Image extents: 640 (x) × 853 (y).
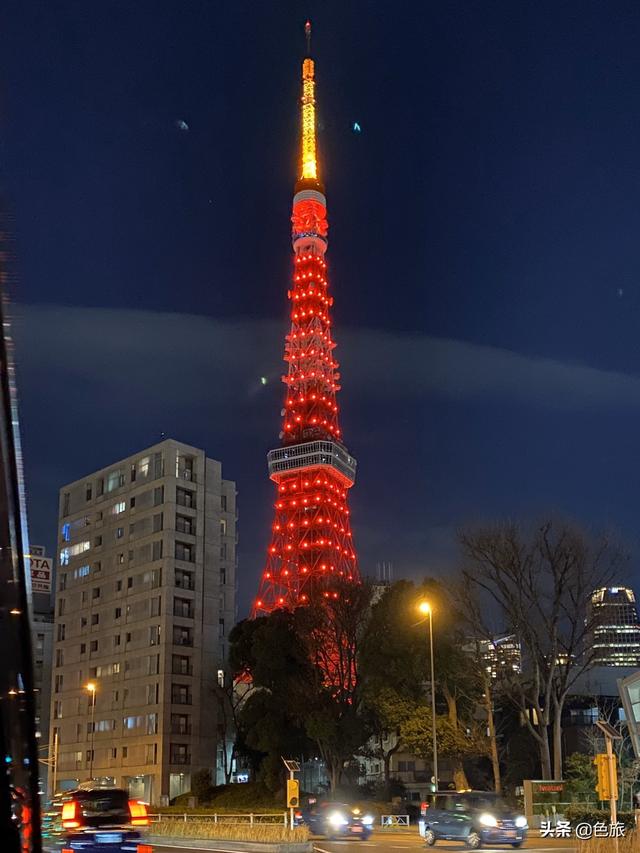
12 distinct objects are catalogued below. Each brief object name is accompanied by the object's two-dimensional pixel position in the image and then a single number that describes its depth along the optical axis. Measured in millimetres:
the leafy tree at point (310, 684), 57319
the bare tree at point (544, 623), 45406
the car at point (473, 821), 27891
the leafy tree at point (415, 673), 52094
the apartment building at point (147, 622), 72500
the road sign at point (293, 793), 29908
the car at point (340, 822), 35162
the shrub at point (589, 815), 30344
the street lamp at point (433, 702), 44531
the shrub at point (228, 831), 26453
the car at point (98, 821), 15023
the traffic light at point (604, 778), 18377
